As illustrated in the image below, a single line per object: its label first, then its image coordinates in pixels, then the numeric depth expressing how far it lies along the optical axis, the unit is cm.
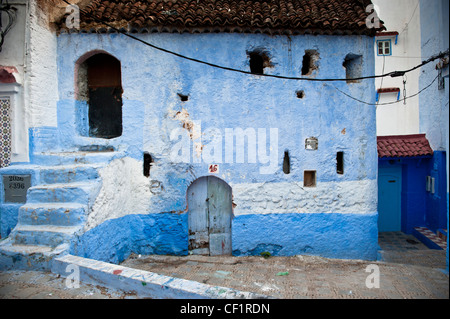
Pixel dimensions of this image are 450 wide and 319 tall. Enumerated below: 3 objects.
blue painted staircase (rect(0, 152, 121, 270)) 477
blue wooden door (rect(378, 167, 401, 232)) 1072
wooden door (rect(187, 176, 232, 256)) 732
